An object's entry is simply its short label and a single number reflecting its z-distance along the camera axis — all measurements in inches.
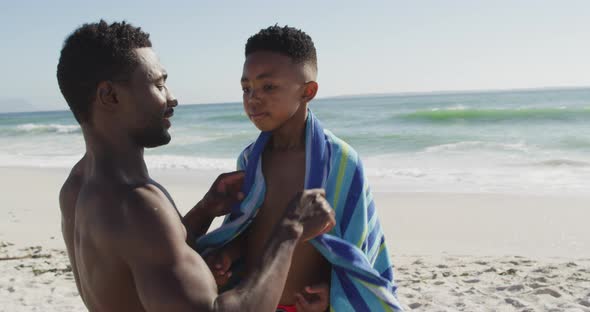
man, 68.9
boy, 96.8
